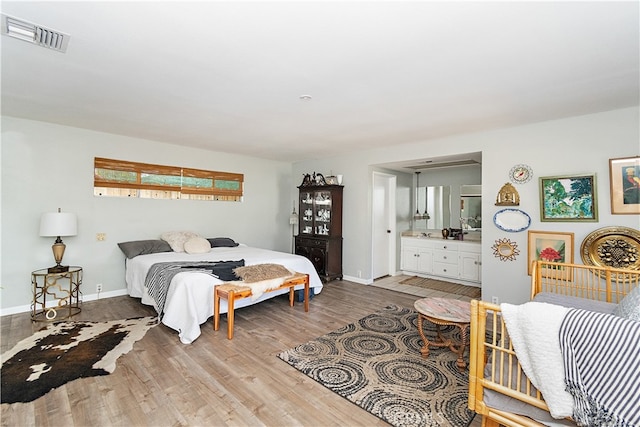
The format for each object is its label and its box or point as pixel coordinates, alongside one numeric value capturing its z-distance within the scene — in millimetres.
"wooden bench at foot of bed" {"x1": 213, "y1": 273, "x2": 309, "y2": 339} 3006
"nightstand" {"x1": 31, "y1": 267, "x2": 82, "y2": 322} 3521
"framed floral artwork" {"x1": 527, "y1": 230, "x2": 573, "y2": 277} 3371
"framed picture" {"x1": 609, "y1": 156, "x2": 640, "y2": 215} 2984
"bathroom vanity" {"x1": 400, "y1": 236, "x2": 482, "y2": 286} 5242
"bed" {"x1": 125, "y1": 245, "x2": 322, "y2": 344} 2977
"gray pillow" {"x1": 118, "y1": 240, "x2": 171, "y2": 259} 4172
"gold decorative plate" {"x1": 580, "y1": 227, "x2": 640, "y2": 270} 2994
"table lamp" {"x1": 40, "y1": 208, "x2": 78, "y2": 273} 3510
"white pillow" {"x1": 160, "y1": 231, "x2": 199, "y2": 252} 4535
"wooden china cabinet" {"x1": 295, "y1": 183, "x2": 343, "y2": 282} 5445
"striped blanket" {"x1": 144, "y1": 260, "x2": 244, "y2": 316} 3230
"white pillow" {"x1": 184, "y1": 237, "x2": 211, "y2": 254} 4432
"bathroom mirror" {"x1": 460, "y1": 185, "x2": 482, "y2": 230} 5547
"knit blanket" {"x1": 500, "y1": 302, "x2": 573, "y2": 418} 1256
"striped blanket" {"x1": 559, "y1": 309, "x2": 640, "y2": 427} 1110
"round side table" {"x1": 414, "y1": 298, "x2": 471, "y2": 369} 2475
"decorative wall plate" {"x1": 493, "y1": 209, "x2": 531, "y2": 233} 3663
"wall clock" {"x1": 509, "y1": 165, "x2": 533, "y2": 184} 3620
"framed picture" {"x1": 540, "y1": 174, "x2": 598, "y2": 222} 3225
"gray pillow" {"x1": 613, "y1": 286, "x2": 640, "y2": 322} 1563
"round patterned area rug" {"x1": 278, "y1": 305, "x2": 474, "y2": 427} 1945
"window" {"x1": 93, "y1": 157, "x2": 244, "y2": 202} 4316
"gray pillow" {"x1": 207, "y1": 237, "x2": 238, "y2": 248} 5086
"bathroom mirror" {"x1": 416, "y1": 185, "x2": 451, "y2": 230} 6031
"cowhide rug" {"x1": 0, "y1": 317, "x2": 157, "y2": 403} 2158
